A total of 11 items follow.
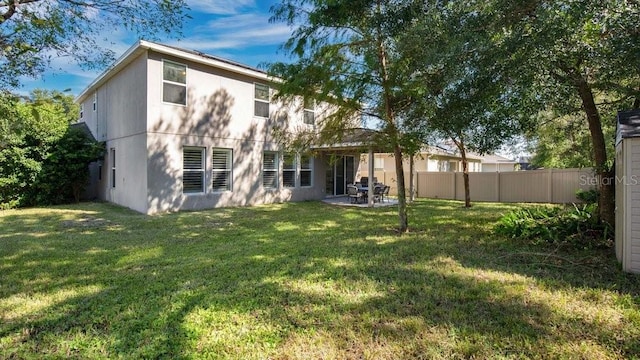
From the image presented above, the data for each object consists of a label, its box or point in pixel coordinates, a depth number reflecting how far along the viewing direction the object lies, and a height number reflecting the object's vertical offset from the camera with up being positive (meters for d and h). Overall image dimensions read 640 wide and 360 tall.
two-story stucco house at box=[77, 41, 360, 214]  10.95 +1.63
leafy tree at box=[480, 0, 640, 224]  4.54 +1.97
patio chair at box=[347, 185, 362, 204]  14.47 -0.52
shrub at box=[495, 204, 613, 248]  6.50 -0.93
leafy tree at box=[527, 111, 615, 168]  9.51 +1.54
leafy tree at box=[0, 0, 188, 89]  4.05 +2.03
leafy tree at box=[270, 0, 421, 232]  6.90 +2.45
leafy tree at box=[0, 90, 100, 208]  11.88 +0.52
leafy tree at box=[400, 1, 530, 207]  5.52 +1.75
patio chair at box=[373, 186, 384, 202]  14.72 -0.44
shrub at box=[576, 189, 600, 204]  11.50 -0.48
